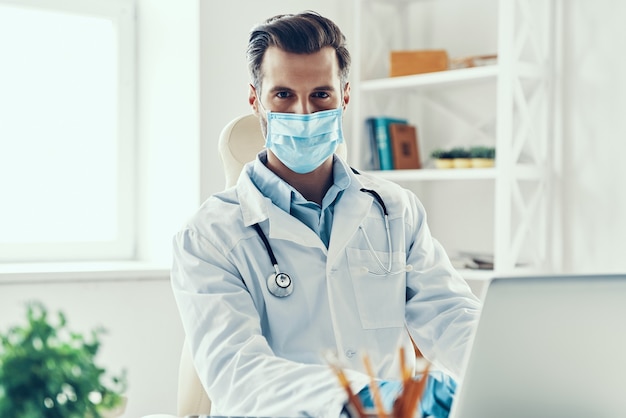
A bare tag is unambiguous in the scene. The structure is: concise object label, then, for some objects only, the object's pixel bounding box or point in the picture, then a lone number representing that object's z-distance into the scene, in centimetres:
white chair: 191
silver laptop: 79
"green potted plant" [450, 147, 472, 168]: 306
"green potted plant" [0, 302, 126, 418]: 67
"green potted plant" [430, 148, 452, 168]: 313
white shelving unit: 290
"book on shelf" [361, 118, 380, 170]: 337
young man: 156
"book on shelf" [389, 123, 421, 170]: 331
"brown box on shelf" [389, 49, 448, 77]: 319
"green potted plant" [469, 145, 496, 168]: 301
